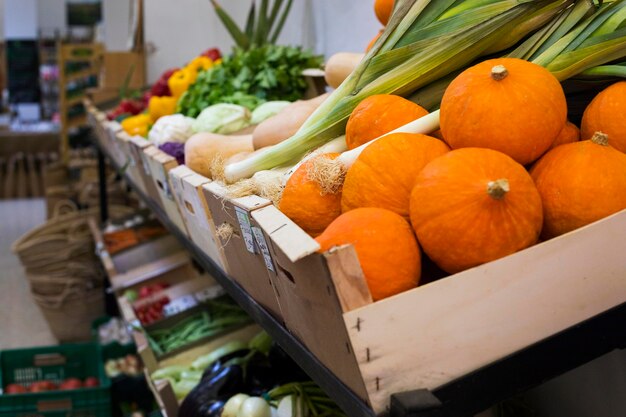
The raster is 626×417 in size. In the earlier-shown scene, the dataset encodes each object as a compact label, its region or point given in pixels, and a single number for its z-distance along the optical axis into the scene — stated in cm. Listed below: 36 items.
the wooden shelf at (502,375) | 79
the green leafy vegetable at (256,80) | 264
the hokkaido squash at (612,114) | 99
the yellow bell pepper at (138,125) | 324
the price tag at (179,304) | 287
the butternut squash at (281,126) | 172
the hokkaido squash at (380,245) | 86
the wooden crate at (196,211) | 146
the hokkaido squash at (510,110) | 95
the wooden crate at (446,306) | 78
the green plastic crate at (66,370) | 279
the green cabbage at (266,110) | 226
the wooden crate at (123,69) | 609
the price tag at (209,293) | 282
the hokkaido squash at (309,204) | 107
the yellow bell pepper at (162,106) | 326
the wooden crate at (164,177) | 188
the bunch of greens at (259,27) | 337
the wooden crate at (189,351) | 239
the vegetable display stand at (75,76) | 703
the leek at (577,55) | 106
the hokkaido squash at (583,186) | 91
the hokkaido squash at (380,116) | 113
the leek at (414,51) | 116
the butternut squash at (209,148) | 188
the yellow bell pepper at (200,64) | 344
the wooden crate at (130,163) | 264
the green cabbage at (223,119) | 220
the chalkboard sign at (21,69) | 1416
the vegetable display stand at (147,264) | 344
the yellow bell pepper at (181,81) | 338
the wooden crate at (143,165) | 231
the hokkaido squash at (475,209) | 85
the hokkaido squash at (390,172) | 97
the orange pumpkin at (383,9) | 186
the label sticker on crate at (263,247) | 101
